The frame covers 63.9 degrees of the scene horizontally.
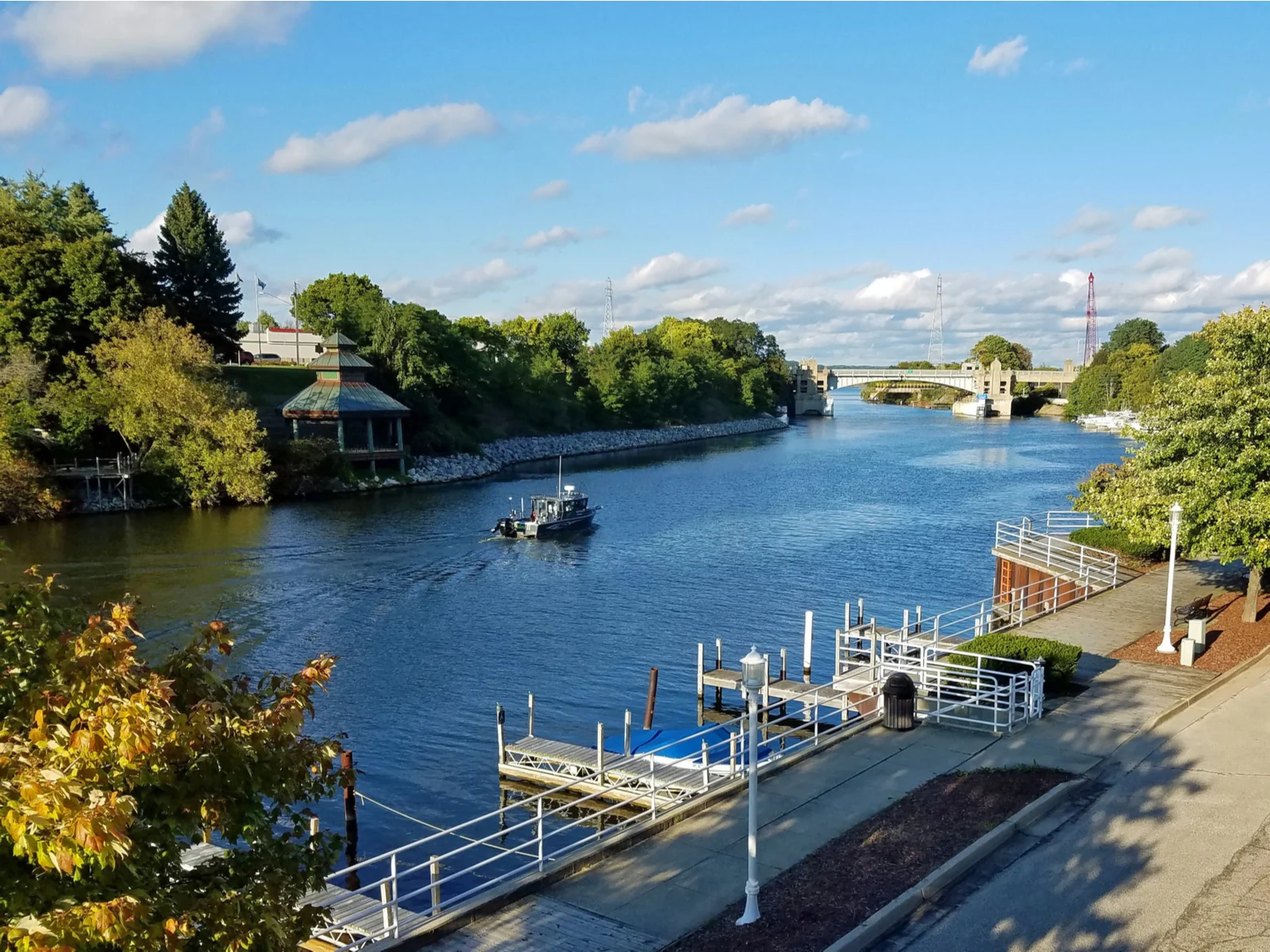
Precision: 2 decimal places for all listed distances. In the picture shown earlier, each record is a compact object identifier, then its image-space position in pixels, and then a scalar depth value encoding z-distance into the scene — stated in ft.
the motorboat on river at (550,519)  191.42
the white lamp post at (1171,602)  81.15
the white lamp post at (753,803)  40.01
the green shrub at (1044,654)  73.10
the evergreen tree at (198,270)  306.55
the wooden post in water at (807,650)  101.15
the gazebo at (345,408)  265.54
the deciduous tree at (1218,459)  88.22
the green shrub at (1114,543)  123.24
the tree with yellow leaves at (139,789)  19.36
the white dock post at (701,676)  97.14
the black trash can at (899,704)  65.98
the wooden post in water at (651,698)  89.15
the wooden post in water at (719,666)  101.55
